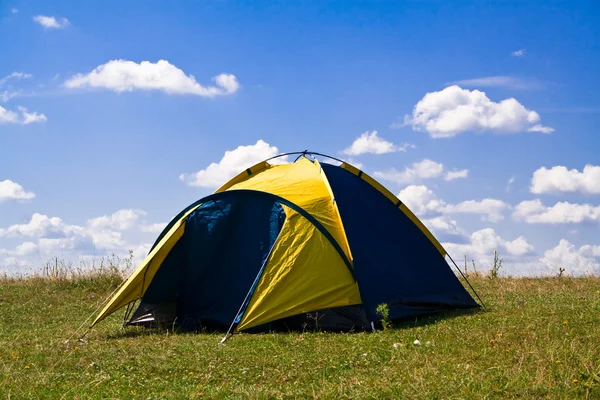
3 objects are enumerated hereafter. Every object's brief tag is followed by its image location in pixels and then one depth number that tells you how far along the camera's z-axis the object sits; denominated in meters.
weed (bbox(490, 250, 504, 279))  17.70
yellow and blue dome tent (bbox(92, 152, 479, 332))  10.77
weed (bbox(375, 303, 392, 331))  10.37
